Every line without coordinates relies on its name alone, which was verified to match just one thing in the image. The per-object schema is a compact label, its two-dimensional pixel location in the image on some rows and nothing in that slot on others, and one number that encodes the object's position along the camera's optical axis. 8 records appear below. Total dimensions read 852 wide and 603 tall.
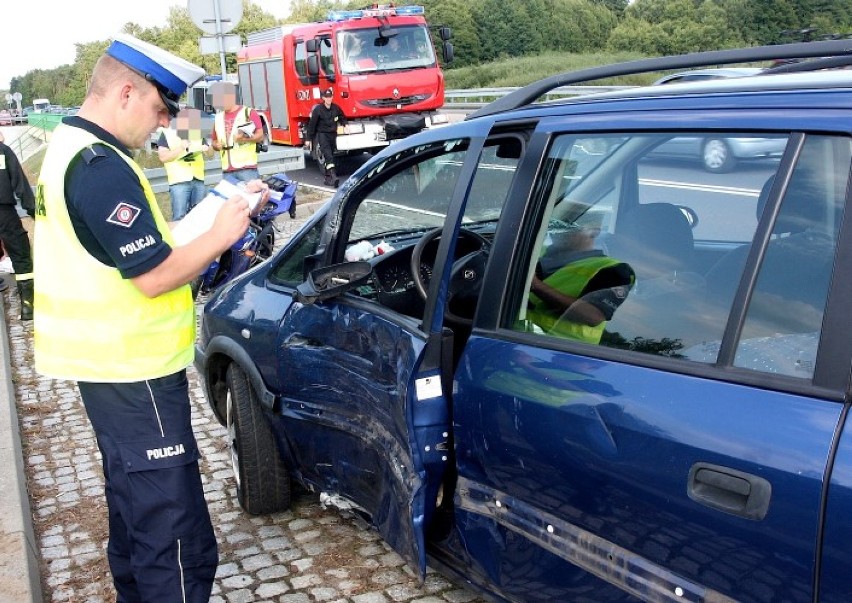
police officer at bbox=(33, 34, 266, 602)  2.60
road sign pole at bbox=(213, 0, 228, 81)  9.98
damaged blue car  1.88
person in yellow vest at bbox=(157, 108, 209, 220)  9.33
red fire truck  17.98
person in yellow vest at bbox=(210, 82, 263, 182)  9.71
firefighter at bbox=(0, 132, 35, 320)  8.81
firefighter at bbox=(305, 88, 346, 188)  17.47
